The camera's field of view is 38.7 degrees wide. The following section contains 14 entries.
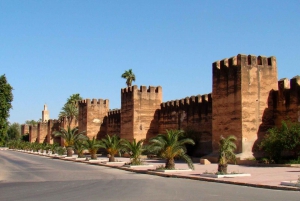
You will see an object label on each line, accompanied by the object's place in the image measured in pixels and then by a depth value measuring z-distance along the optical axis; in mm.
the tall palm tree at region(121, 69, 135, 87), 59969
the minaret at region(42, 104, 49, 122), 115669
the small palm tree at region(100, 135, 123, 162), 28188
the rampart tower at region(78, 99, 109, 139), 45406
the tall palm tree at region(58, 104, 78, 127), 59391
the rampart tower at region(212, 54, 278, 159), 23656
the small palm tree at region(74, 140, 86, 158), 35088
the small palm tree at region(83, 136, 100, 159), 31303
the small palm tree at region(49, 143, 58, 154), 48366
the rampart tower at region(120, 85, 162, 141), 36281
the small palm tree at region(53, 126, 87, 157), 39344
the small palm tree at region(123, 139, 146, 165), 23405
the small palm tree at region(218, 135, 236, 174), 15891
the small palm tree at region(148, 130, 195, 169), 19641
